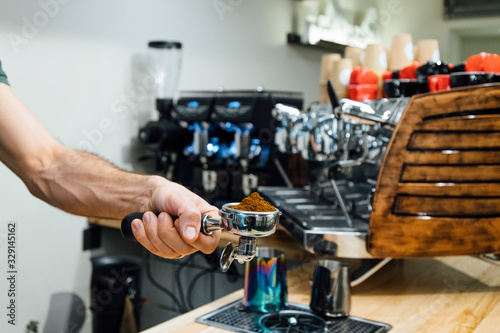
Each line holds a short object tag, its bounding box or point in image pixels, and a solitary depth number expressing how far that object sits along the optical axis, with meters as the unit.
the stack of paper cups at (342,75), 1.79
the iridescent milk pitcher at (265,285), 1.18
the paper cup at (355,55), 1.95
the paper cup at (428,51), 1.77
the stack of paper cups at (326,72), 1.99
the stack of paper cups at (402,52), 1.77
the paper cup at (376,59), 1.77
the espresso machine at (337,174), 1.26
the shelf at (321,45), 3.29
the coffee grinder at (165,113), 2.21
